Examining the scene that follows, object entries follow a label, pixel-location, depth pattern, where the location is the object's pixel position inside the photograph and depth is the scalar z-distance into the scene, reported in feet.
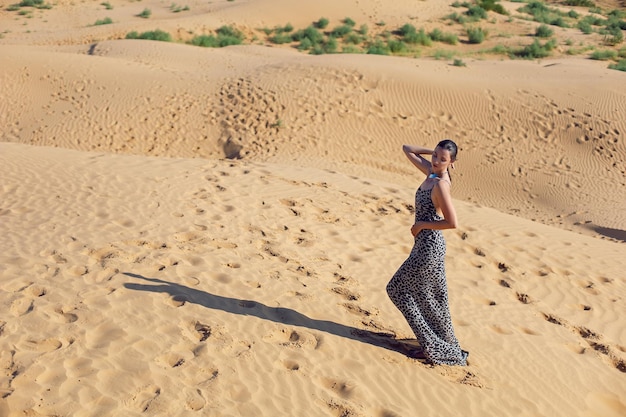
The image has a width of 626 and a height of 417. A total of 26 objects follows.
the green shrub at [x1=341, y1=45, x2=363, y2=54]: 80.70
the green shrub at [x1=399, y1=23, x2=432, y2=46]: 86.43
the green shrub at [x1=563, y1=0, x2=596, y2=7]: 128.19
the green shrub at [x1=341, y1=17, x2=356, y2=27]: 92.48
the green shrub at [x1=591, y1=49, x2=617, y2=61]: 77.20
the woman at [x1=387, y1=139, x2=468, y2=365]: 15.66
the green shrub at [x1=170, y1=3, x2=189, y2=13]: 104.14
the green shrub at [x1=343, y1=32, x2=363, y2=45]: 87.10
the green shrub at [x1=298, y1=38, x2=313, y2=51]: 84.81
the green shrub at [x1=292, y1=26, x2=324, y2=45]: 87.61
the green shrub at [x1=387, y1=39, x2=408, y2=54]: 82.69
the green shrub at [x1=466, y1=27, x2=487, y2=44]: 87.51
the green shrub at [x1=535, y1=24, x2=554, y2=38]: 87.81
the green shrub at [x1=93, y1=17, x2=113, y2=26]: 93.22
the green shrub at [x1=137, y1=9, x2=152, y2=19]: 98.53
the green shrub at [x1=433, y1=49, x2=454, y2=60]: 74.77
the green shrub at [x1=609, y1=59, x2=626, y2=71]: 67.53
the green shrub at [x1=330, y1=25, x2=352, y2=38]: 89.51
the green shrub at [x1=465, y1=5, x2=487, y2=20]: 96.73
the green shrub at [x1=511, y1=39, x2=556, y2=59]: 80.12
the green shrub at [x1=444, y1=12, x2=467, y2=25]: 94.94
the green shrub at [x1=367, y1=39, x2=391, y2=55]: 76.58
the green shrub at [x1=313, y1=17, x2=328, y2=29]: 92.43
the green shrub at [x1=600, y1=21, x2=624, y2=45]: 86.58
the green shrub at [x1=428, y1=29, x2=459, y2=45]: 87.86
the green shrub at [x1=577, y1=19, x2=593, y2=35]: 92.65
